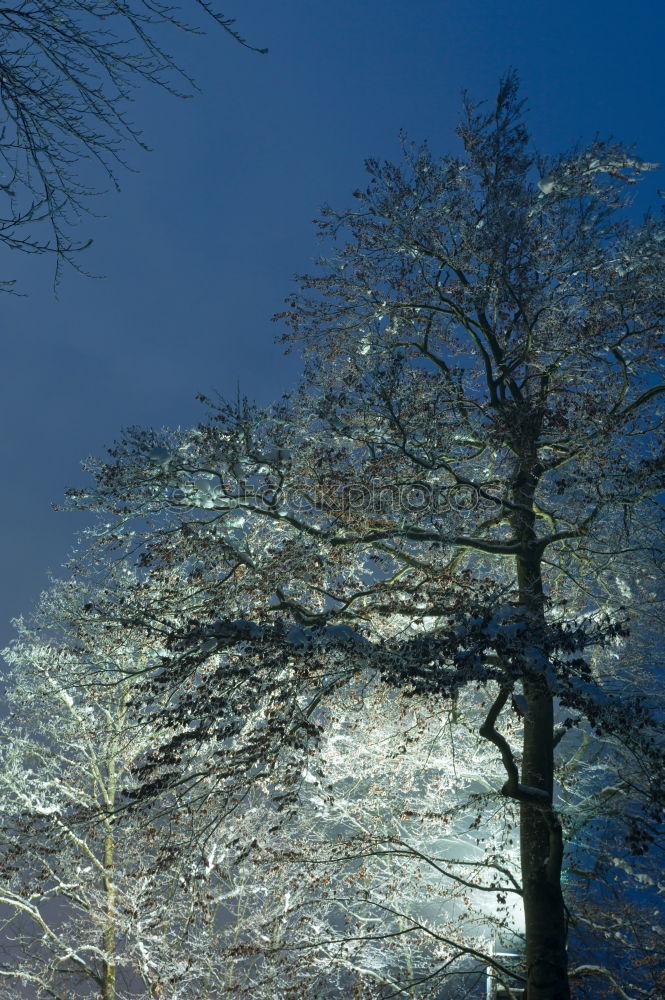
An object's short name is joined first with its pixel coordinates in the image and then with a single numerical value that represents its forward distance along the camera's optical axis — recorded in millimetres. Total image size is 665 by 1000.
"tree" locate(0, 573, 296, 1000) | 9344
